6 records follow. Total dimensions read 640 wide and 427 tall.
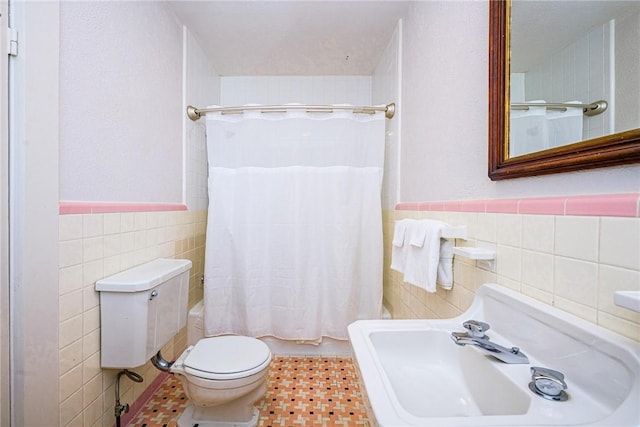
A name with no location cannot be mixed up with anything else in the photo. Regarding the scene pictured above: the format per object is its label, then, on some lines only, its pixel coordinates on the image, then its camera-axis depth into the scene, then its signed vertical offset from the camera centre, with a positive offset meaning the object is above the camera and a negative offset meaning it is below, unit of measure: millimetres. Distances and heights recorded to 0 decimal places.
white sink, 506 -357
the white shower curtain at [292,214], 1949 -12
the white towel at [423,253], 1130 -169
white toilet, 1200 -637
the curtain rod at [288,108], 1902 +682
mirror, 553 +207
